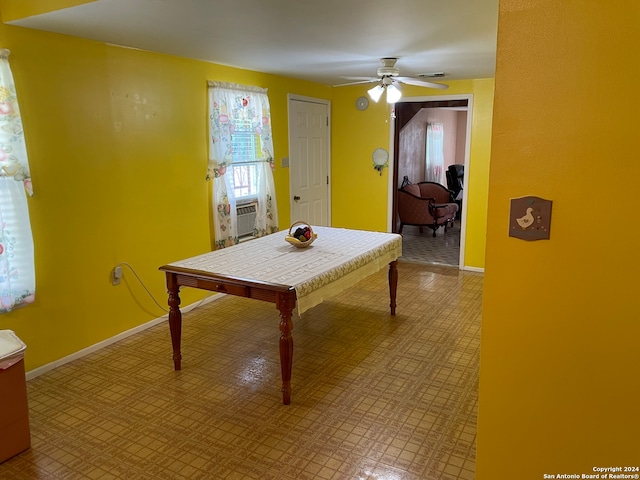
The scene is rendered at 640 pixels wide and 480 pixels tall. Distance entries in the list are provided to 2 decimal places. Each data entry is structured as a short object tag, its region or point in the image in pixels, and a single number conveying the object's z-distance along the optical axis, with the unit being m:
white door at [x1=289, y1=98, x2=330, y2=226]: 5.61
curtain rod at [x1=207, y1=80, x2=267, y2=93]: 4.25
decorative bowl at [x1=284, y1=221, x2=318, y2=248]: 3.45
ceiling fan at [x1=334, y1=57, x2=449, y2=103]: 3.80
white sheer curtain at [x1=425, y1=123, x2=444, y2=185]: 8.84
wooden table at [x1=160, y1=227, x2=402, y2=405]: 2.67
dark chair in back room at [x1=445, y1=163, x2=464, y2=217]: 9.03
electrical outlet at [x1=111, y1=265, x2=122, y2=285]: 3.57
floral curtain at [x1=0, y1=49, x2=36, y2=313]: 2.76
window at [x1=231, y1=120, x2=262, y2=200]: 4.59
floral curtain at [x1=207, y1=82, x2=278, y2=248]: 4.32
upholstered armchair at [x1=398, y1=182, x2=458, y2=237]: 7.14
